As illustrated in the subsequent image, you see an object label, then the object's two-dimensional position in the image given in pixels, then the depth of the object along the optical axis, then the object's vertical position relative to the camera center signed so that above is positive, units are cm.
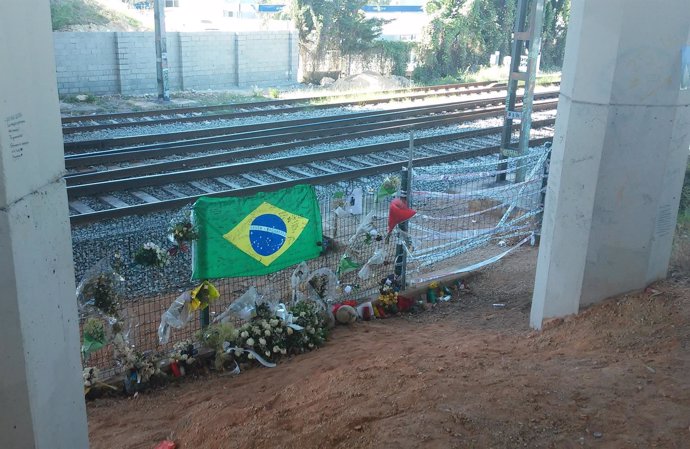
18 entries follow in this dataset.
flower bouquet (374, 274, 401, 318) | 861 -329
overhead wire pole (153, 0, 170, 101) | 2525 -125
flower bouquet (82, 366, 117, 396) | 642 -321
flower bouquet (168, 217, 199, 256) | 698 -207
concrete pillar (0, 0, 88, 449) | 351 -122
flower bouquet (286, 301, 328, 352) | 748 -320
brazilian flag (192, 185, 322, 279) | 721 -220
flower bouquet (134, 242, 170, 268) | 689 -226
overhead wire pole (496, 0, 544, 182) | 1376 -89
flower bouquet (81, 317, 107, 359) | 639 -282
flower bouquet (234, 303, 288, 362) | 718 -315
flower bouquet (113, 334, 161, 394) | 657 -316
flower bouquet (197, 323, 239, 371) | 700 -309
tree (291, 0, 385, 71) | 3625 -14
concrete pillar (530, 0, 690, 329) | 663 -117
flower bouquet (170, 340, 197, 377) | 684 -320
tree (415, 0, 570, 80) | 3988 -26
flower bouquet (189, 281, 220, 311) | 705 -271
